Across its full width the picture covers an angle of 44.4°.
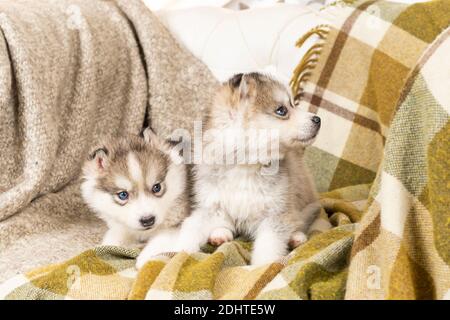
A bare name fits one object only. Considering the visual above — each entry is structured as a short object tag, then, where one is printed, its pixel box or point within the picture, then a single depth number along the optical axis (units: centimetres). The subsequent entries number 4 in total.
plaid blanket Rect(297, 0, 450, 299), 115
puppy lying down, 162
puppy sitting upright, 156
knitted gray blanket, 186
